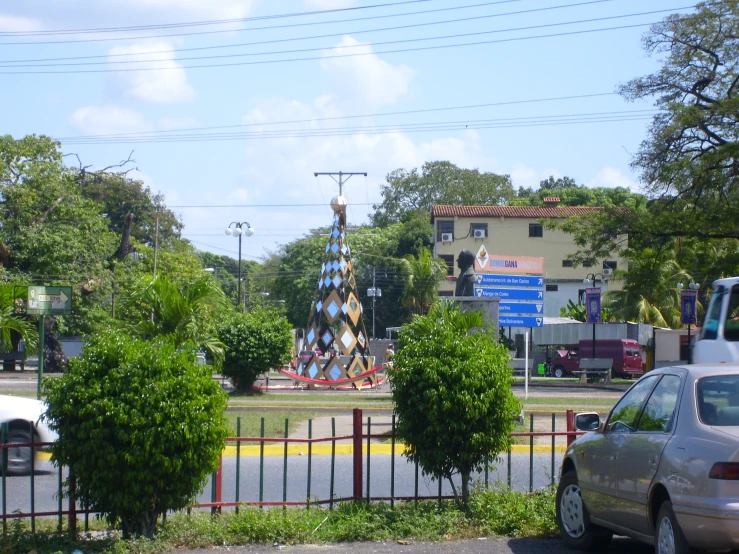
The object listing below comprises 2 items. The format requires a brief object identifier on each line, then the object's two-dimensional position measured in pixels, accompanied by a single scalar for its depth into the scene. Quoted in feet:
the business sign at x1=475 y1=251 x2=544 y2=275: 104.04
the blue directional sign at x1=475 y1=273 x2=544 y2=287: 84.79
